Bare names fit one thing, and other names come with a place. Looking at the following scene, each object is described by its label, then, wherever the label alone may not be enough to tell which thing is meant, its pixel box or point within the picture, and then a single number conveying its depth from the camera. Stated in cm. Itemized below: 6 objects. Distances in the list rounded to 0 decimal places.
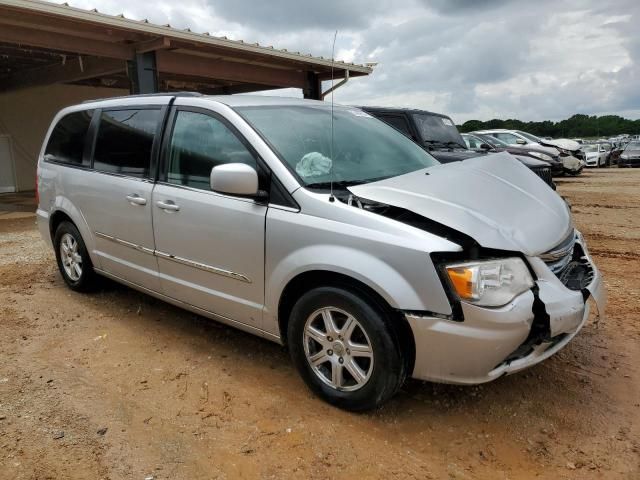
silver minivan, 250
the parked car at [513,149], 1263
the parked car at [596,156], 2368
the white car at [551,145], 1504
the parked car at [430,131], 852
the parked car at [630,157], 2229
